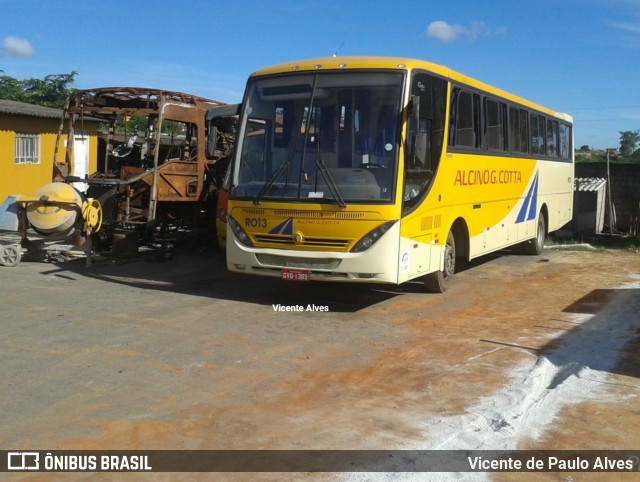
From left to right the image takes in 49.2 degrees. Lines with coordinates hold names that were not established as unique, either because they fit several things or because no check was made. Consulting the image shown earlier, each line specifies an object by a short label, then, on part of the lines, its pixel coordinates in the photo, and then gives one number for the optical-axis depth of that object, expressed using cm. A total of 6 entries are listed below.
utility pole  2106
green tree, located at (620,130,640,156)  4363
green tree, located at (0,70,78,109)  3284
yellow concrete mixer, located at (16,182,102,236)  1190
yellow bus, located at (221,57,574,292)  895
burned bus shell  1334
